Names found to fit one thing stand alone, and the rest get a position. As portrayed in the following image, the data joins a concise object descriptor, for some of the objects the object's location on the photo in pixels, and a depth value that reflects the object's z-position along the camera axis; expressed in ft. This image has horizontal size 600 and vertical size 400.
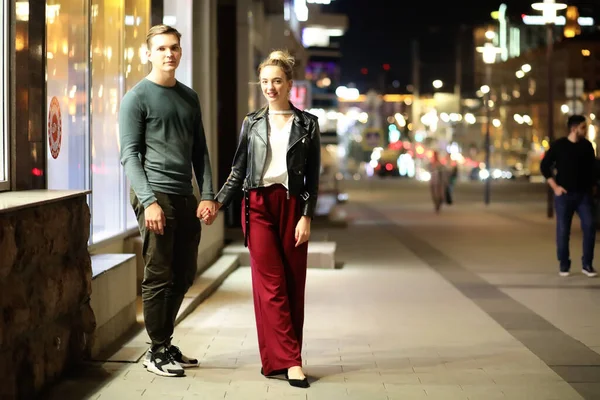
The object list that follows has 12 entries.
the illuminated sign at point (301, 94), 84.33
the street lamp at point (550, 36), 86.23
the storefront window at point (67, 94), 25.17
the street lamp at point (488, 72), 130.81
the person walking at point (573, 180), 39.74
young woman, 20.36
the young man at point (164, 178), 20.16
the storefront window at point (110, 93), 30.14
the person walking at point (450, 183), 107.37
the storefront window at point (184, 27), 38.40
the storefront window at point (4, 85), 20.58
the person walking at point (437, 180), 94.38
